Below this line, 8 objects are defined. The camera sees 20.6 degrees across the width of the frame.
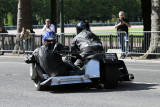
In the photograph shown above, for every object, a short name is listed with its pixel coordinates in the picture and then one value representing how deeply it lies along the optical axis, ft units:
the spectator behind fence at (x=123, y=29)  63.28
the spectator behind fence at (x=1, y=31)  75.73
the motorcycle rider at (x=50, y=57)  31.09
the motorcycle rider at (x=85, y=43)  32.89
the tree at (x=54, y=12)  97.81
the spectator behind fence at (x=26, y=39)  73.05
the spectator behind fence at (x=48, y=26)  67.75
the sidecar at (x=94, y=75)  30.50
